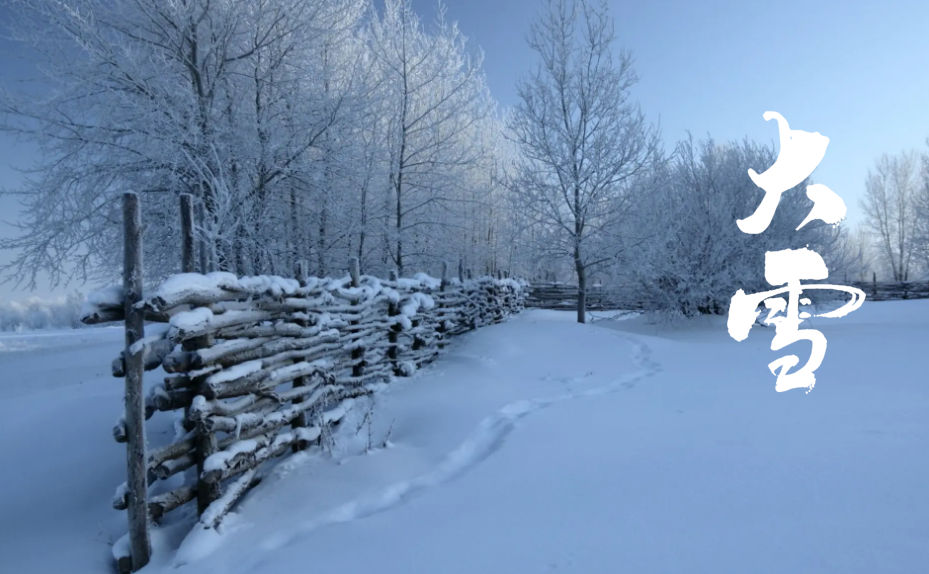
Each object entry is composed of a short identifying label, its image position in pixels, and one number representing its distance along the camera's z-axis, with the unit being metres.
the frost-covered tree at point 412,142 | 11.74
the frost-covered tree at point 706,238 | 11.50
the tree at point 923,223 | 20.45
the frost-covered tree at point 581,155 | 11.12
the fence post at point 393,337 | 6.50
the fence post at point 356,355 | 5.66
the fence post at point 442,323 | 8.05
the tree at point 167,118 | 6.93
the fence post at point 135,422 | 2.79
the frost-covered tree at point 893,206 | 28.98
